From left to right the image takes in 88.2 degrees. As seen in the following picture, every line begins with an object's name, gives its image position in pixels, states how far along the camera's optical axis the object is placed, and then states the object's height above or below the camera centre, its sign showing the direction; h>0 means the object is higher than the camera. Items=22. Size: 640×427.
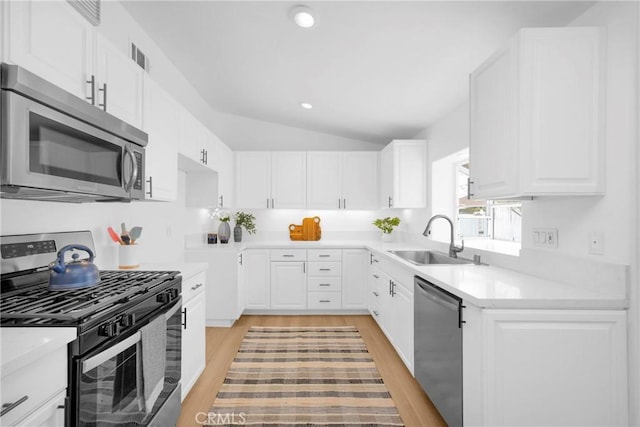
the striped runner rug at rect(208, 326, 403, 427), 2.07 -1.27
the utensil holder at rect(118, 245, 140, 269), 2.14 -0.28
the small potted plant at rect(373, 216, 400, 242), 4.59 -0.16
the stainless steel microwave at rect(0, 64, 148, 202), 1.02 +0.26
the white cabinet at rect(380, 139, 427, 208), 3.99 +0.48
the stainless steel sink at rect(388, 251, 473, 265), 3.22 -0.43
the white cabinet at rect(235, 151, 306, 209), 4.61 +0.47
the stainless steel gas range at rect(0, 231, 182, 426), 1.10 -0.46
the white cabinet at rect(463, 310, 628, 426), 1.43 -0.67
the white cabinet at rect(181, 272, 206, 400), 2.15 -0.82
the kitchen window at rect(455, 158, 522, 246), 2.84 -0.03
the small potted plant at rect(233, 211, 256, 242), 4.61 -0.15
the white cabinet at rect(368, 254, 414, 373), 2.53 -0.82
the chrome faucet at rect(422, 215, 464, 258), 2.84 -0.31
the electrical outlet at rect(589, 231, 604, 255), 1.59 -0.14
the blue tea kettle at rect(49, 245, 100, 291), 1.46 -0.28
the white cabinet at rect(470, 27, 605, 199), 1.59 +0.50
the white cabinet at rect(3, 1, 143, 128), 1.17 +0.67
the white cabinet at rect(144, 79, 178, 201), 2.10 +0.48
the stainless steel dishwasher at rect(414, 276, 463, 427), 1.70 -0.78
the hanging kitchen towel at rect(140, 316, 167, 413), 1.50 -0.69
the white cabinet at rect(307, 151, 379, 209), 4.64 +0.47
